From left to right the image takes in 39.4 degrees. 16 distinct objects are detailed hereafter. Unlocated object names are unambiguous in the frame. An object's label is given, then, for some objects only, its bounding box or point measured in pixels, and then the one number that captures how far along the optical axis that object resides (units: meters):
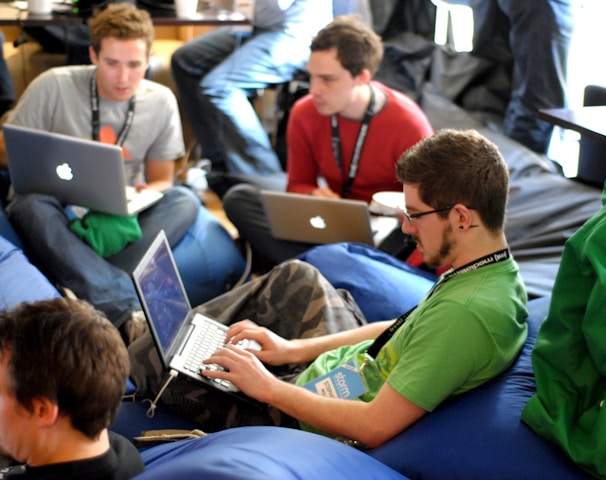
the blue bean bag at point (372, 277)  2.43
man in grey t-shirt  2.73
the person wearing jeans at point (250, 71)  4.23
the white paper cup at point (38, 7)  3.83
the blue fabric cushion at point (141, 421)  1.98
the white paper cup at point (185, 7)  4.04
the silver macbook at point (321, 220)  2.83
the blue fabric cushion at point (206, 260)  3.05
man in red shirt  3.07
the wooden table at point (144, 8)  3.78
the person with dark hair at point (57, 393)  1.30
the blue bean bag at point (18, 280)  2.24
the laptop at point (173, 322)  1.91
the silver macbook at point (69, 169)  2.68
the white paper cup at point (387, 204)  2.75
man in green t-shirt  1.60
